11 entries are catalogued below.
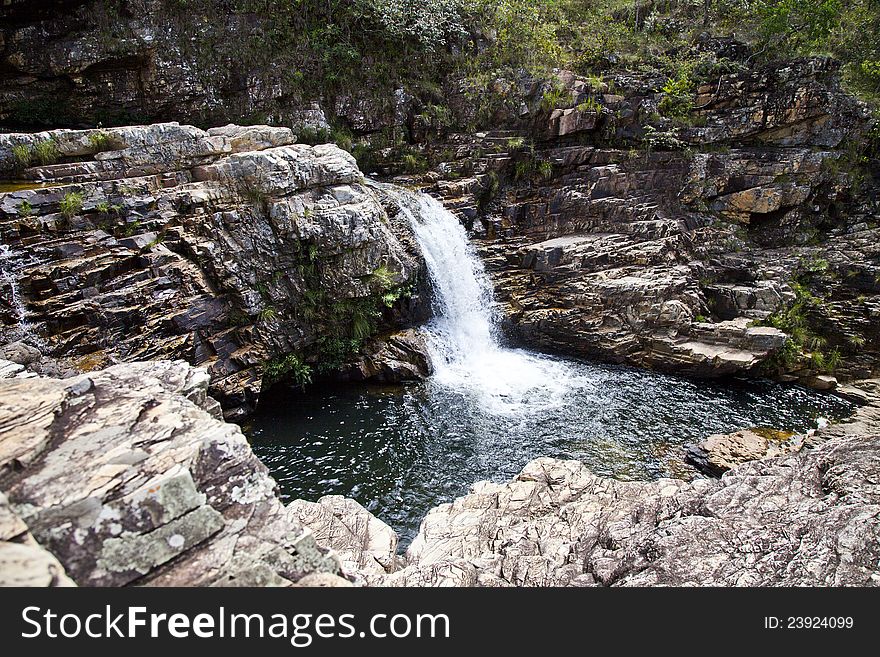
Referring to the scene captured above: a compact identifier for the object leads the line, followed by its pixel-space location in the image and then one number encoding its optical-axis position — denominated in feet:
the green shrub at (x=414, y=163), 68.59
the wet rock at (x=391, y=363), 53.67
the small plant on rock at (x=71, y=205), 39.81
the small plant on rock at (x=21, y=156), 40.98
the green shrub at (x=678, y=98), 66.23
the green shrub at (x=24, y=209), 38.24
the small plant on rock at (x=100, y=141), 43.42
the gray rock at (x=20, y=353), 34.06
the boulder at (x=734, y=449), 40.32
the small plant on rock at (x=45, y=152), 41.75
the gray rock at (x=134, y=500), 14.12
